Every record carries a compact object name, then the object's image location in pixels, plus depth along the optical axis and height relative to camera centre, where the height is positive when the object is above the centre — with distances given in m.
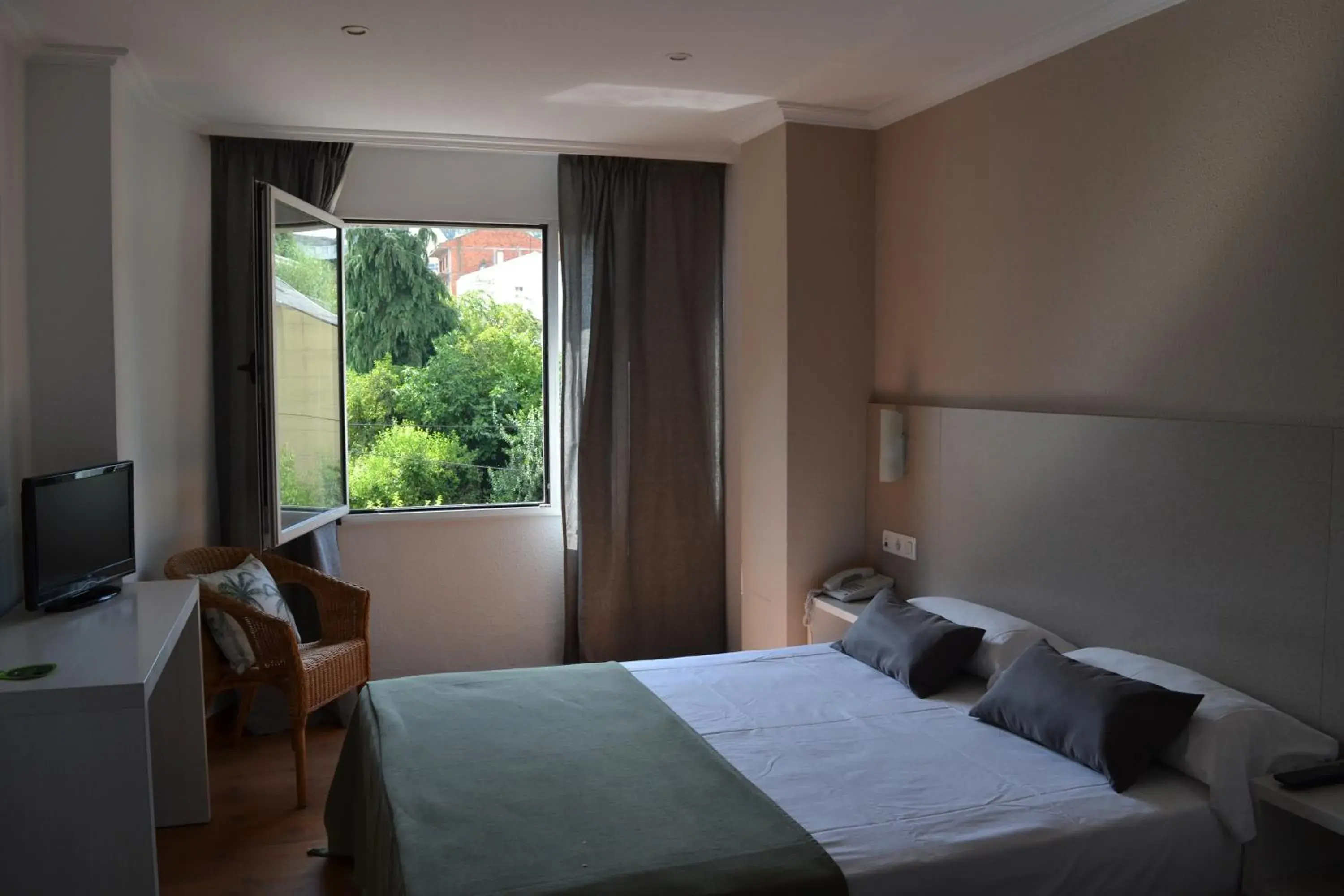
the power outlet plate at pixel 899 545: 4.03 -0.58
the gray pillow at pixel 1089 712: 2.48 -0.79
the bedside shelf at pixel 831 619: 3.98 -0.86
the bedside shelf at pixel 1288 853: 2.34 -1.06
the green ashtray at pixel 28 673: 2.38 -0.63
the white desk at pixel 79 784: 2.30 -0.86
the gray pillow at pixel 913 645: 3.20 -0.79
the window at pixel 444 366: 4.98 +0.15
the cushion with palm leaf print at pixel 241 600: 3.68 -0.75
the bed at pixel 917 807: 2.20 -0.94
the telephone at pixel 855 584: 4.09 -0.75
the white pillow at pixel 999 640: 3.15 -0.74
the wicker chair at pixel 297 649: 3.63 -0.93
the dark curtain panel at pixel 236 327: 4.43 +0.30
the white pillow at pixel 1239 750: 2.36 -0.82
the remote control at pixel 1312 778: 2.27 -0.84
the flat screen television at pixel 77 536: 2.89 -0.41
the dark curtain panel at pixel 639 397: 4.87 +0.00
